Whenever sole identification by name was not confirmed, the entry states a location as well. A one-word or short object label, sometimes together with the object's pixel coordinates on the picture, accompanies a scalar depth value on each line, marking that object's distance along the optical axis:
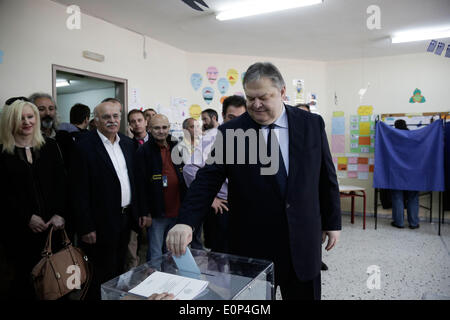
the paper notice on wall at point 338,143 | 5.97
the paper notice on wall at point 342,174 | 5.99
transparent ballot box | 0.83
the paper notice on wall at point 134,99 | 4.34
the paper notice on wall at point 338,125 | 5.94
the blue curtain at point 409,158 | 4.44
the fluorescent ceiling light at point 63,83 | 6.24
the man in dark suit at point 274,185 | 1.32
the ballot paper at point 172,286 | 0.82
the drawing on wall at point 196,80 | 5.45
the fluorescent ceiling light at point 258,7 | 3.42
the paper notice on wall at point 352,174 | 5.92
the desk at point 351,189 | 4.61
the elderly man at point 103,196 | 2.09
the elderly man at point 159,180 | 2.56
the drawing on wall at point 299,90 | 5.89
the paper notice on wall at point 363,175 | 5.84
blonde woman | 1.96
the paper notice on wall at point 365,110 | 5.75
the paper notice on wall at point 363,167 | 5.81
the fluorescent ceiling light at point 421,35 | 4.37
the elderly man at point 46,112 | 2.55
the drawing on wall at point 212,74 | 5.49
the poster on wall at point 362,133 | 5.75
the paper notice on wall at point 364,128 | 5.78
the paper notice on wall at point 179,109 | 5.18
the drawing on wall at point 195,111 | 5.52
